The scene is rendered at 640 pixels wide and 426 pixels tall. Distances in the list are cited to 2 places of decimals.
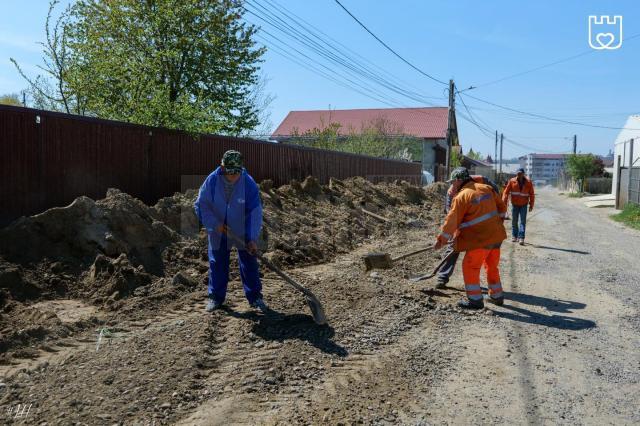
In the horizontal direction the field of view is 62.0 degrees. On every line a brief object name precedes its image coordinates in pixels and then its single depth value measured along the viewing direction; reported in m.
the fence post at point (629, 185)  25.03
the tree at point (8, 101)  14.95
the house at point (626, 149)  26.69
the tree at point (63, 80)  10.29
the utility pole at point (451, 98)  28.15
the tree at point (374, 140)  26.00
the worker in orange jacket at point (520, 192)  11.66
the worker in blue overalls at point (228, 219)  5.57
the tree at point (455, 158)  46.60
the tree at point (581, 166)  50.09
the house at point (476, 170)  43.48
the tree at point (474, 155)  74.88
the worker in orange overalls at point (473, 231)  6.07
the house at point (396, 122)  44.00
